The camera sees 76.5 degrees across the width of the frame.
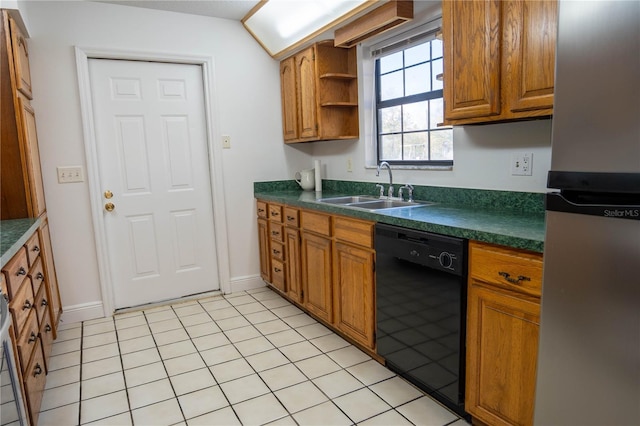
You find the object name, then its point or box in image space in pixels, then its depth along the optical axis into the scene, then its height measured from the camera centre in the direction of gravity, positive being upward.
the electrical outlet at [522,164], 1.95 -0.04
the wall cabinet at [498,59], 1.57 +0.41
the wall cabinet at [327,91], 3.11 +0.56
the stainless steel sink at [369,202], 2.62 -0.29
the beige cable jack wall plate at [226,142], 3.54 +0.21
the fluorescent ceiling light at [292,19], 2.66 +1.05
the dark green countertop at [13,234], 1.62 -0.29
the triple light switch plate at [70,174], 2.99 -0.02
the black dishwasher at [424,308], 1.72 -0.69
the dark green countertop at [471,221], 1.47 -0.28
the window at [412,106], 2.63 +0.38
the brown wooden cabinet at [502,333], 1.43 -0.66
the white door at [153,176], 3.20 -0.06
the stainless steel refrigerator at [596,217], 0.96 -0.16
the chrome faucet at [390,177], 2.77 -0.11
